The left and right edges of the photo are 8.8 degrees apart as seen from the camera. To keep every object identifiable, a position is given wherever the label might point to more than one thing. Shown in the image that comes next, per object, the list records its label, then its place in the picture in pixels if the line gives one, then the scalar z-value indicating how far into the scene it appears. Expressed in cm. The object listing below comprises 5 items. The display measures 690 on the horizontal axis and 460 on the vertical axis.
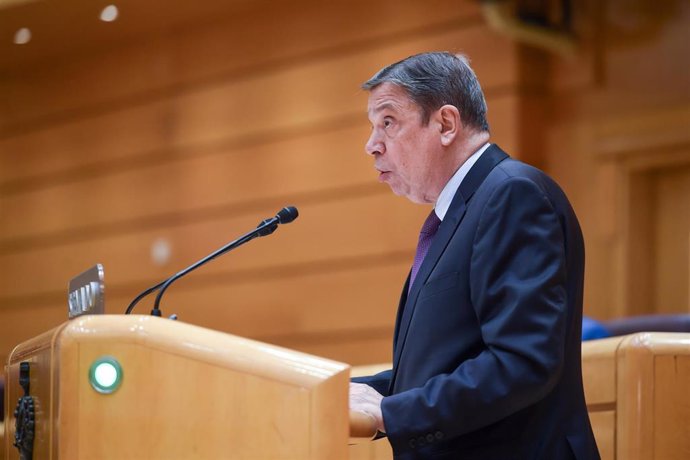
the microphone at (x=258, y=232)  645
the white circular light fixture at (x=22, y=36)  1562
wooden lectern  605
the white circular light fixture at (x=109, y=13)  1485
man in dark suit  613
